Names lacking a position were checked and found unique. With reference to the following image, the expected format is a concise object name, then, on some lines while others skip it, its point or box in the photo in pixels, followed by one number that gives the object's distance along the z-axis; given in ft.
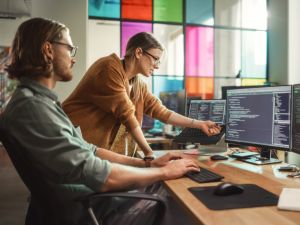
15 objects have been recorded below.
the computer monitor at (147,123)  13.21
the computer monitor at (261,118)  5.49
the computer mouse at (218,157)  6.54
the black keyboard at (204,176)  4.64
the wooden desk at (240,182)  3.03
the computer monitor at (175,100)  11.26
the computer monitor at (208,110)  7.33
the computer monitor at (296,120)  5.05
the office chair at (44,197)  3.29
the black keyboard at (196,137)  7.07
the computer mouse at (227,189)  3.83
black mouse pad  3.45
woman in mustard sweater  6.39
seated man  3.33
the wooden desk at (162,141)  11.57
